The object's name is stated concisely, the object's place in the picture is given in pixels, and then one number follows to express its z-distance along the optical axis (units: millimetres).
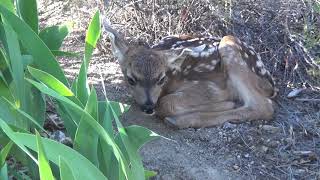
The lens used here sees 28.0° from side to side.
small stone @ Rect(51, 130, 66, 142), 4000
